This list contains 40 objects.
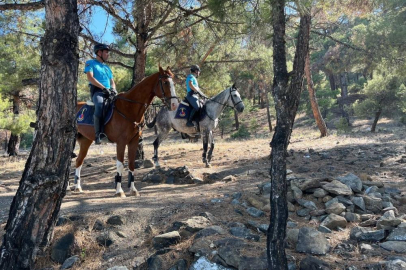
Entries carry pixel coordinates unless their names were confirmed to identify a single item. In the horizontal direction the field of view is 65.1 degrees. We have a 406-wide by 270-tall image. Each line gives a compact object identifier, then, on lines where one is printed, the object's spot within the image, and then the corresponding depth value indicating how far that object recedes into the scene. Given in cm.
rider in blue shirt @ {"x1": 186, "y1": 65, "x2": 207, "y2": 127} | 943
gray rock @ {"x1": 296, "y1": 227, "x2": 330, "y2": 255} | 370
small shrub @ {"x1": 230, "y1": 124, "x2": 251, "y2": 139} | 2509
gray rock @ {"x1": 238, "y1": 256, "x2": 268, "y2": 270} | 330
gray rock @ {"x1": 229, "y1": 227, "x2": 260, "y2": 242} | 403
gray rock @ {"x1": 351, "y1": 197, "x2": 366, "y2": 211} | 525
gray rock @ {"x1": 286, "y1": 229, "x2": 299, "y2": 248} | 394
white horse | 973
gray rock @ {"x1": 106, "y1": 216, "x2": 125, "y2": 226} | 458
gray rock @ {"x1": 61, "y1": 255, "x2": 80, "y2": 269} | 389
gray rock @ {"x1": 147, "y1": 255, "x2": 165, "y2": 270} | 362
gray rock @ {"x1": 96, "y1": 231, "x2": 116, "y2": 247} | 423
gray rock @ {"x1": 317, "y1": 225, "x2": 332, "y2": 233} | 438
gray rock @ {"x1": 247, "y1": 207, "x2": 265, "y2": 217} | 490
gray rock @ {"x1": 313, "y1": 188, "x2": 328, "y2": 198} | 556
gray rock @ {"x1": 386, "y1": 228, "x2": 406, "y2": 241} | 391
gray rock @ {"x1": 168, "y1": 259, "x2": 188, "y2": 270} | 359
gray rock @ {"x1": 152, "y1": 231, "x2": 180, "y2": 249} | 401
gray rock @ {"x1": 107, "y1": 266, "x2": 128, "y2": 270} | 365
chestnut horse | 640
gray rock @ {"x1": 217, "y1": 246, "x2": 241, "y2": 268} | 343
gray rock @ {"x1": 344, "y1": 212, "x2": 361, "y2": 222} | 479
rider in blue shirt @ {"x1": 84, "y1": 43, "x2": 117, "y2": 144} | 615
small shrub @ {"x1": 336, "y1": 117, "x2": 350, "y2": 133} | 2088
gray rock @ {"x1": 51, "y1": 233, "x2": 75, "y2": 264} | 401
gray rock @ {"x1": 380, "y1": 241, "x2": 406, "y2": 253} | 369
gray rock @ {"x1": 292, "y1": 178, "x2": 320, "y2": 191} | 576
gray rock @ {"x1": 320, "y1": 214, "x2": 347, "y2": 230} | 454
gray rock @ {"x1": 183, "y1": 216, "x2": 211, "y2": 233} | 428
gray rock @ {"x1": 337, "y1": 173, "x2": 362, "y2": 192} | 586
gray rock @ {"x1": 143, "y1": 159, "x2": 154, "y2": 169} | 1007
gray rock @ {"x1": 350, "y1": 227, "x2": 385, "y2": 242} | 404
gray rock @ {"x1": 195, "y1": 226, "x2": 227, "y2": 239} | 407
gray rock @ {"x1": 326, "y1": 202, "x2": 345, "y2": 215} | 498
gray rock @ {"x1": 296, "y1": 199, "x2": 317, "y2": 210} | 522
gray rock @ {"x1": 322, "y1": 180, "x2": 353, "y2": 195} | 552
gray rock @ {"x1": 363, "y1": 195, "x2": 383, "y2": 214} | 525
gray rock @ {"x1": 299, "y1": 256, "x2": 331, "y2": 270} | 323
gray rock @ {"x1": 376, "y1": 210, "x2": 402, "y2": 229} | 426
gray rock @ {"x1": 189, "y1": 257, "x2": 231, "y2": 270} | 347
